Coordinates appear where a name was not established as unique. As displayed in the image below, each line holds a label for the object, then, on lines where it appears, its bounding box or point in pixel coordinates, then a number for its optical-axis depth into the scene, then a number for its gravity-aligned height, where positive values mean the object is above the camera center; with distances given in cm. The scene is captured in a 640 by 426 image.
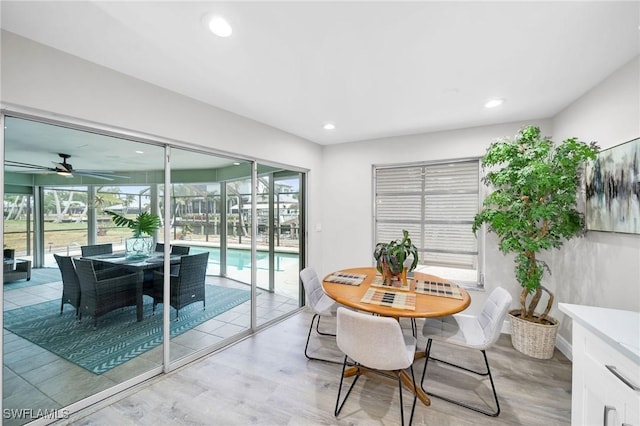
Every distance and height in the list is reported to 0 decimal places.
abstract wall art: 184 +19
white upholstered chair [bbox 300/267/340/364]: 260 -96
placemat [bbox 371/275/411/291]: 245 -71
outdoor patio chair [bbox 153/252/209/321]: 245 -74
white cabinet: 99 -66
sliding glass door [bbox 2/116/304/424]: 177 -40
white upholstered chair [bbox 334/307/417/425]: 164 -84
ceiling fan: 174 +31
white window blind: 350 +2
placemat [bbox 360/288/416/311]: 201 -72
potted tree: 238 +4
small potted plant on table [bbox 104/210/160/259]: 229 -19
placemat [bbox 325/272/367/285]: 264 -70
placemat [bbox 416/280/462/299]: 227 -71
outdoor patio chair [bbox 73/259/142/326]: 210 -66
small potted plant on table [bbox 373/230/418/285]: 253 -46
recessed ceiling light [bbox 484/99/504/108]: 257 +112
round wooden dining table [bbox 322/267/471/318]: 187 -72
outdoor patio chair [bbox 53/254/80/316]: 200 -55
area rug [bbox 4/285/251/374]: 184 -101
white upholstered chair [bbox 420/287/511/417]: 196 -99
